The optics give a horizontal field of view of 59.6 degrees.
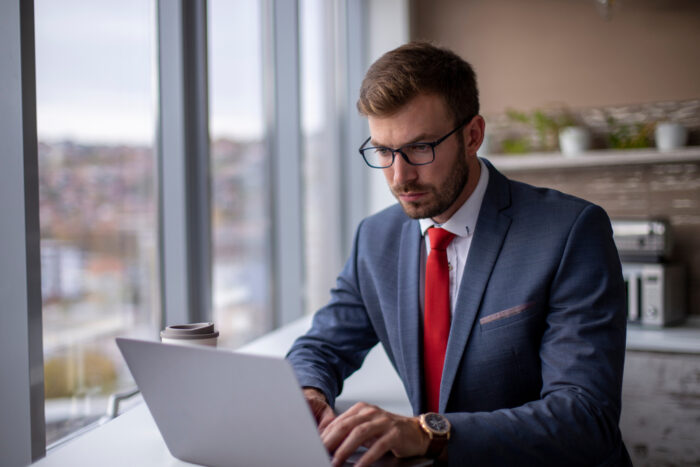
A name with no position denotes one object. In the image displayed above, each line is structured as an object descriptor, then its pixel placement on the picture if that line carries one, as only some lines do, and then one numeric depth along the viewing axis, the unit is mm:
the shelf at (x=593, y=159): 3004
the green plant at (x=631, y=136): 3188
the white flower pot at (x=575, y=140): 3223
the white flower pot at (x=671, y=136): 3016
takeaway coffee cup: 1222
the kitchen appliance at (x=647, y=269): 2836
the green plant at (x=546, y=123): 3398
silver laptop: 831
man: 1115
